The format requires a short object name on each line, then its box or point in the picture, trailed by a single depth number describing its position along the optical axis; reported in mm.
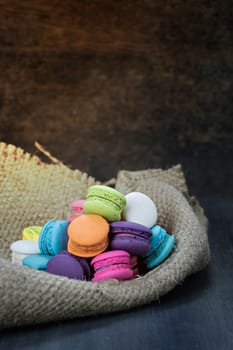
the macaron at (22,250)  819
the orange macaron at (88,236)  783
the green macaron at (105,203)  806
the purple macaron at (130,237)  787
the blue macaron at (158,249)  814
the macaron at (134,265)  800
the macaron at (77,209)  867
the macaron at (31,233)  857
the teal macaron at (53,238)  814
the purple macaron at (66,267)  775
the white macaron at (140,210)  838
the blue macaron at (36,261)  792
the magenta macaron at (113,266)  773
